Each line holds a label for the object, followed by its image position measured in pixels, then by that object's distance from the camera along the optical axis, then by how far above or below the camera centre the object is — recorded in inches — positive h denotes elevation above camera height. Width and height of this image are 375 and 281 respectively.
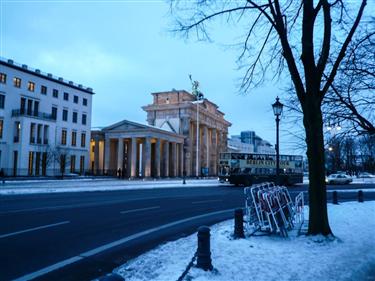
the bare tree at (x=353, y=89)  425.1 +111.2
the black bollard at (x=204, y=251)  245.6 -52.0
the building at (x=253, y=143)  6580.2 +597.1
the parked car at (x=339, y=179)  1963.0 -27.3
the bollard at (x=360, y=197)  757.3 -47.3
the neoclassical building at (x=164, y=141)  2790.4 +266.3
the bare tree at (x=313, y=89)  370.0 +87.4
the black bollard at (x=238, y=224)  354.9 -49.2
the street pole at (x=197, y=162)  3068.4 +92.3
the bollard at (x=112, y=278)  129.3 -37.1
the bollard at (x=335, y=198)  721.1 -47.2
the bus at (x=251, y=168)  1620.3 +23.5
